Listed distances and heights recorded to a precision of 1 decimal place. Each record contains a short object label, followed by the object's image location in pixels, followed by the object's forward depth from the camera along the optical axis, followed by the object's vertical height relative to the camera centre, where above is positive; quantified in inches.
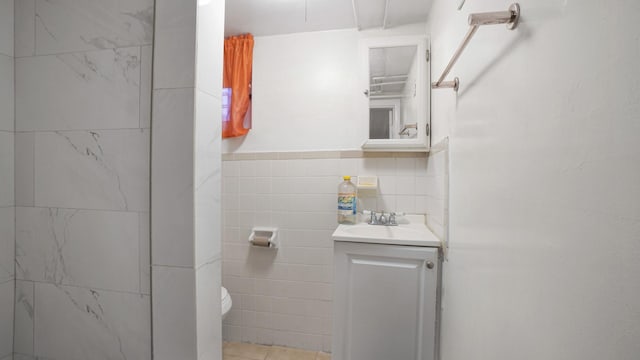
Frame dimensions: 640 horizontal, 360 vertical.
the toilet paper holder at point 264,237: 71.3 -18.0
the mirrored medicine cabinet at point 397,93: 63.3 +22.4
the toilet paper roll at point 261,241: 71.2 -18.8
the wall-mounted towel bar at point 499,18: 22.0 +14.6
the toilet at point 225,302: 57.9 -30.7
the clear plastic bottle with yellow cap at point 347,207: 66.0 -8.0
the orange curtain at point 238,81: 74.2 +29.0
